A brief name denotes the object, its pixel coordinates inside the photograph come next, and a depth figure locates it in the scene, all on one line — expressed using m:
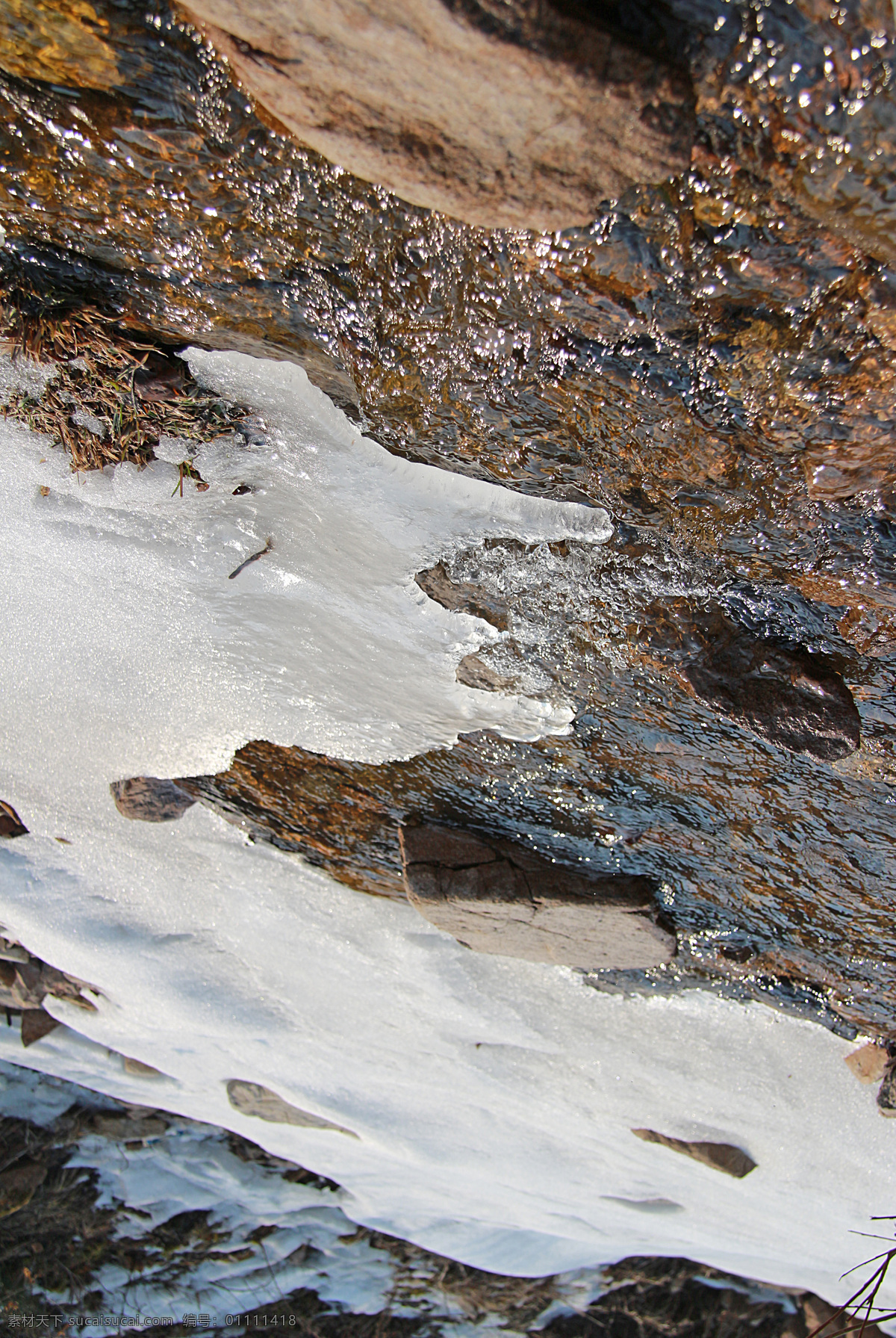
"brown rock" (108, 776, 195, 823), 3.26
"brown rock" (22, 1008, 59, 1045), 5.25
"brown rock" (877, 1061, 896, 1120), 3.13
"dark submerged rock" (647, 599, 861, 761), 1.98
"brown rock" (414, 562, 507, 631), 2.24
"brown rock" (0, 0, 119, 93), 1.33
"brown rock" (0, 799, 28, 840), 3.70
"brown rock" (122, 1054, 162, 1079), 5.18
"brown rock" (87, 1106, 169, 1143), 6.20
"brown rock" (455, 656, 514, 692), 2.44
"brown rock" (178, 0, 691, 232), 1.09
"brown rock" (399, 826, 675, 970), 2.83
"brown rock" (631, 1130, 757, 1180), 3.70
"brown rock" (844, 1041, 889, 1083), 3.12
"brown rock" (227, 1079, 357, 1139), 4.79
